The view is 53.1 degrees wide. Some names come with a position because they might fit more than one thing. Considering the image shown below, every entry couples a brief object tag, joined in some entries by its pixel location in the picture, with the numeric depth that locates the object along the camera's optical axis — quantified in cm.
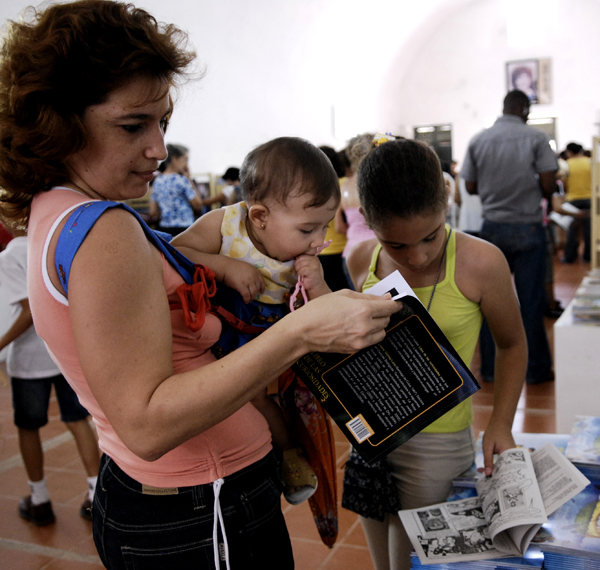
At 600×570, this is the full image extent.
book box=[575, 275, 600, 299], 336
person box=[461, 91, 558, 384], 405
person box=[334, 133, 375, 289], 388
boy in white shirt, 277
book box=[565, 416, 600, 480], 145
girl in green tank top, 144
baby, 129
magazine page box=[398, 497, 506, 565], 124
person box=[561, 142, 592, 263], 915
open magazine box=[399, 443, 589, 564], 120
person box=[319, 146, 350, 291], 433
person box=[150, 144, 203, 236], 535
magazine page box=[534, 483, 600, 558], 119
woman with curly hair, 82
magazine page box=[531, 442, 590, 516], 123
